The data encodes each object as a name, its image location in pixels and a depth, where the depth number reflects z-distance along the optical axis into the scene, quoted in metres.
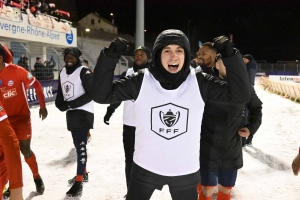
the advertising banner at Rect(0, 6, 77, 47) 14.50
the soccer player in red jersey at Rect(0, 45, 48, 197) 3.44
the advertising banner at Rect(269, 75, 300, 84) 23.26
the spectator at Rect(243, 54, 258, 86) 5.93
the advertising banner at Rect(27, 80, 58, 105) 11.70
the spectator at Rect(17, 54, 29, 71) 11.96
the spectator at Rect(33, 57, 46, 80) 12.83
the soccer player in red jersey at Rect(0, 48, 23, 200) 2.66
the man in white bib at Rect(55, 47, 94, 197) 3.90
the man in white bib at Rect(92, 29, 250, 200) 2.00
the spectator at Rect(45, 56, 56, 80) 13.37
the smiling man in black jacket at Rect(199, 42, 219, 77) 3.13
